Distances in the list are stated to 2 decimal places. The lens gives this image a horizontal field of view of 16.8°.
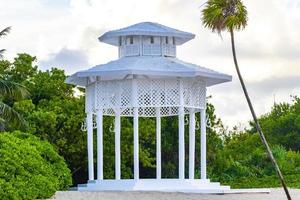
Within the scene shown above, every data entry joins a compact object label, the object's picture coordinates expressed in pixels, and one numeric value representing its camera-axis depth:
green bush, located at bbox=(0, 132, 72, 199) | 25.61
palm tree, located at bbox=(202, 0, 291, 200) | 28.72
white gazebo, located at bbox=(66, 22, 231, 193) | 31.47
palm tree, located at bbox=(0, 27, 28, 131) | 35.91
